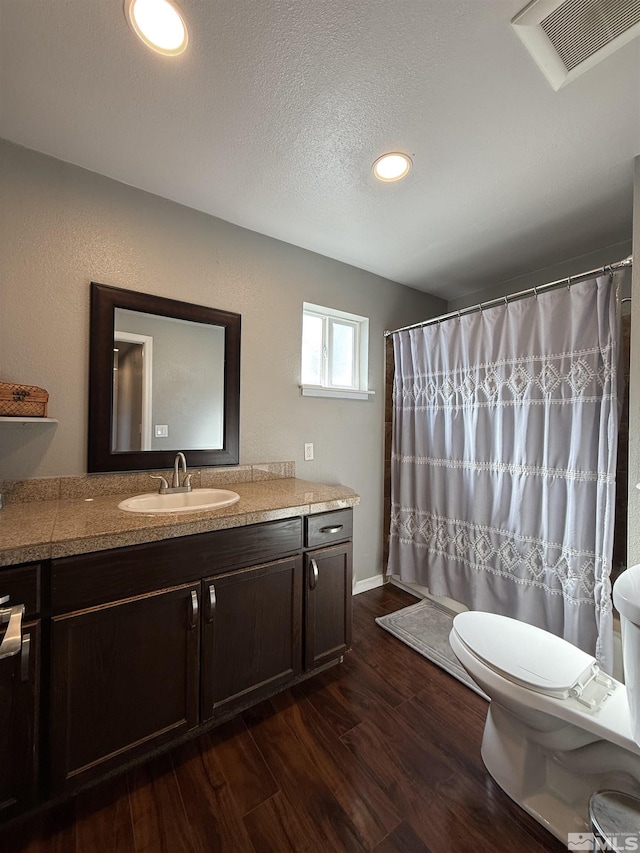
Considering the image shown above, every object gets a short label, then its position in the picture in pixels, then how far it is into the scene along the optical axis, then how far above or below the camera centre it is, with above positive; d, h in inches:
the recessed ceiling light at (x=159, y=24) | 36.6 +45.6
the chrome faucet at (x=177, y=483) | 63.9 -11.7
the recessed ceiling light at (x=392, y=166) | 56.5 +45.4
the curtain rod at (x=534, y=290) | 59.9 +29.7
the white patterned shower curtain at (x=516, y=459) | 62.9 -7.1
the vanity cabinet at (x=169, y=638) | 40.8 -31.4
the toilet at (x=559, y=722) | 37.9 -34.9
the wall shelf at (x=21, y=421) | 50.1 -0.1
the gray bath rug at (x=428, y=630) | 69.8 -49.2
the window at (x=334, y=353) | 93.0 +21.4
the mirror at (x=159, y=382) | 61.8 +8.2
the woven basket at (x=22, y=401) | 50.4 +3.1
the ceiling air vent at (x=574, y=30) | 35.9 +45.4
